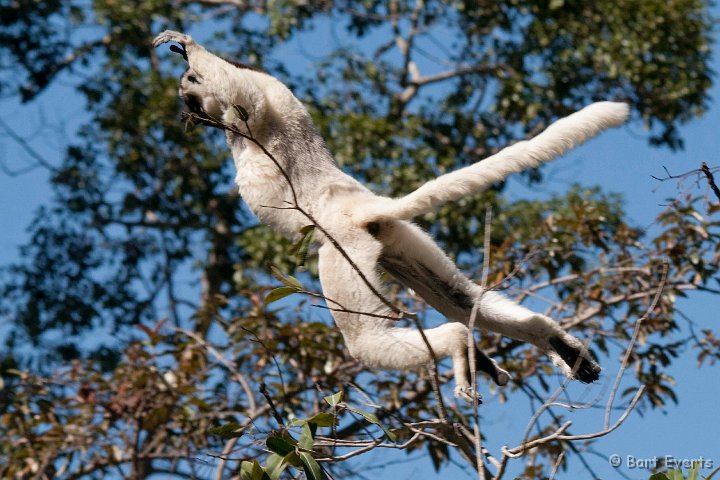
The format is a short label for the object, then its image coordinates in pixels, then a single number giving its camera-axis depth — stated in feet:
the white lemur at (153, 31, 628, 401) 27.35
